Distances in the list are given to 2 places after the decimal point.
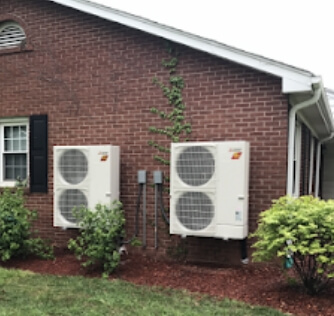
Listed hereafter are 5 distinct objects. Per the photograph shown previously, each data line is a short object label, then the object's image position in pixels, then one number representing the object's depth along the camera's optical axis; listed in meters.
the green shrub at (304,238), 3.76
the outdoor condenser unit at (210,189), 4.86
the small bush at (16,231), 5.53
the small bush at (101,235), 4.93
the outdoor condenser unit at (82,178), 5.59
